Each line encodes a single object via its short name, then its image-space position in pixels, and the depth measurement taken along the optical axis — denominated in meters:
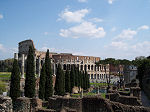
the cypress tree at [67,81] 34.58
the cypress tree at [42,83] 24.10
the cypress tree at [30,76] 22.33
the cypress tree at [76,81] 41.05
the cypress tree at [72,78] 38.19
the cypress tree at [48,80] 24.77
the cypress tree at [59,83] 28.76
